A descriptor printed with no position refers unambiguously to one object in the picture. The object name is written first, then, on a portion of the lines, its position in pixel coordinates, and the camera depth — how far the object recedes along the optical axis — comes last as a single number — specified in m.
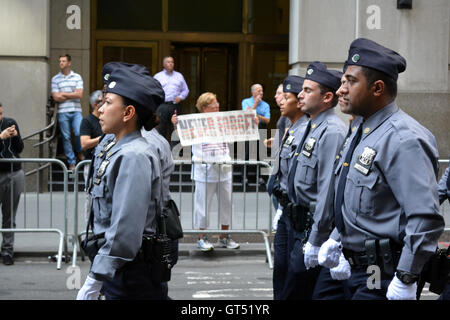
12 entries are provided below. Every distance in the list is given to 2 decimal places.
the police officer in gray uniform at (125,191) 4.05
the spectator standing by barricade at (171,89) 15.83
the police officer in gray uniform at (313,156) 5.97
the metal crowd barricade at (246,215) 10.39
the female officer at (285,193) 6.08
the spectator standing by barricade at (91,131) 10.12
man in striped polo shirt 15.51
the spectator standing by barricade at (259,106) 15.10
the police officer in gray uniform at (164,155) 5.94
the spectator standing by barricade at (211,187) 10.57
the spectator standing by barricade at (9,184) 9.78
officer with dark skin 3.89
